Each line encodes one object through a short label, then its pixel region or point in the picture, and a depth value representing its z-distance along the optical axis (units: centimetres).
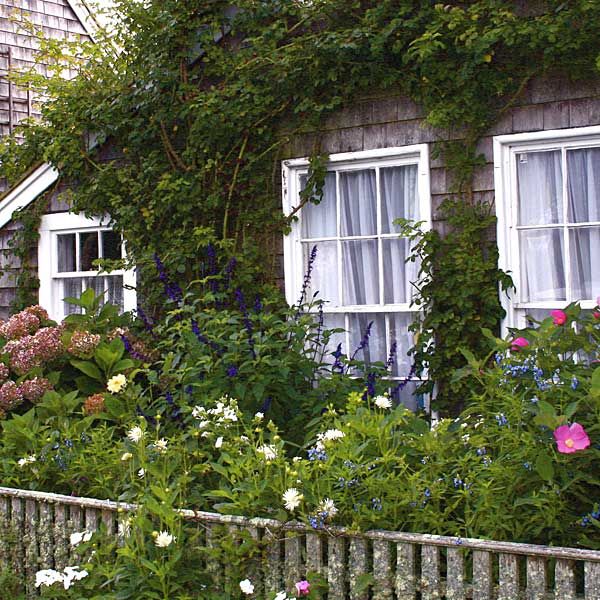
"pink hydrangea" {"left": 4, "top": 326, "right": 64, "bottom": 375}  689
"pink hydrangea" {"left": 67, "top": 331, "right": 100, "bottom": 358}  693
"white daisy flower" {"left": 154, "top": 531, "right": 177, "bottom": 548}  378
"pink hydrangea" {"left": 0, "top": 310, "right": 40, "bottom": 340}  731
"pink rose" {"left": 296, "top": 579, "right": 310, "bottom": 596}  368
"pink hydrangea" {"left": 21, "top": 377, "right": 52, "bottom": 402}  670
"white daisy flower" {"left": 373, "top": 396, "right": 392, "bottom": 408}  416
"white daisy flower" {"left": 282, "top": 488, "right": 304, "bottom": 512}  376
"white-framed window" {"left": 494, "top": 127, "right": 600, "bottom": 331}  603
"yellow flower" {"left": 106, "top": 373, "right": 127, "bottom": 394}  500
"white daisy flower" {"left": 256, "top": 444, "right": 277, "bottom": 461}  400
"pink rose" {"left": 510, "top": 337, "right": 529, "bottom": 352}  401
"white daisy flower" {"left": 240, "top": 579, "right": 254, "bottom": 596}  373
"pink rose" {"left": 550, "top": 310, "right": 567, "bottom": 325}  420
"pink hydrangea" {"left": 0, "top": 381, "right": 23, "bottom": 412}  664
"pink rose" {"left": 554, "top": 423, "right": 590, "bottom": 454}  335
